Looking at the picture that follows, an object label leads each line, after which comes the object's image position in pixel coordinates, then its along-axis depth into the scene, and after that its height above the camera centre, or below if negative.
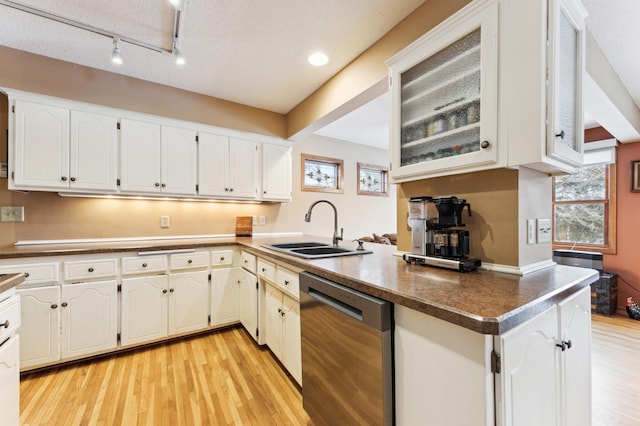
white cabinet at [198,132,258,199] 2.84 +0.50
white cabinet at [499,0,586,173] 1.05 +0.53
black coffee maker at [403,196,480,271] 1.32 -0.12
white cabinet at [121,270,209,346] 2.27 -0.83
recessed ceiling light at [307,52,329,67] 2.20 +1.28
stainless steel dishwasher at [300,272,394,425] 1.01 -0.62
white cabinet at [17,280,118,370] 1.94 -0.83
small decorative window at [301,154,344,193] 4.00 +0.60
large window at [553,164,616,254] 3.71 +0.04
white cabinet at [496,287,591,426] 0.77 -0.53
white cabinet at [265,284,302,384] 1.71 -0.82
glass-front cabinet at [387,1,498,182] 1.17 +0.59
